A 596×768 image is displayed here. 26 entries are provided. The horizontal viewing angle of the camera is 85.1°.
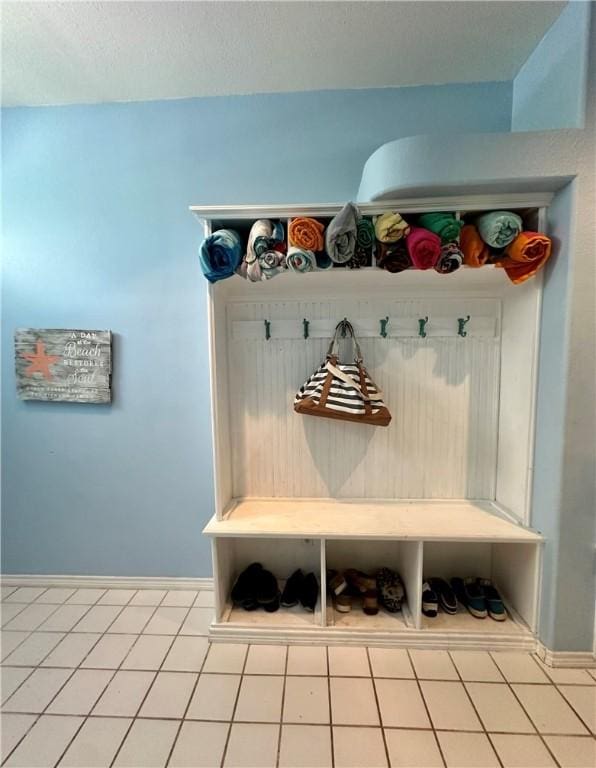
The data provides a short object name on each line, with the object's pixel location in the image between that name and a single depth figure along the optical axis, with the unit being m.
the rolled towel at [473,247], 1.24
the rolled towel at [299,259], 1.22
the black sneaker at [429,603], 1.39
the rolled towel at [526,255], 1.18
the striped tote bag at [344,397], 1.39
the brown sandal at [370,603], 1.42
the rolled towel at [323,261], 1.28
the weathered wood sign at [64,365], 1.64
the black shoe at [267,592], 1.44
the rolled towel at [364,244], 1.25
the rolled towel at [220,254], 1.22
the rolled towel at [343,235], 1.14
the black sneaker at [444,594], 1.42
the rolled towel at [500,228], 1.19
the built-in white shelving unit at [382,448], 1.35
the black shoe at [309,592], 1.45
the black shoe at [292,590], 1.47
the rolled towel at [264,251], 1.25
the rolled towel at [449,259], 1.21
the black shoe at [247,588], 1.44
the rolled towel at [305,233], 1.22
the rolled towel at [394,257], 1.24
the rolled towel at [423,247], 1.17
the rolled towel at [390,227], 1.18
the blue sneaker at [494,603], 1.37
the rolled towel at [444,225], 1.20
